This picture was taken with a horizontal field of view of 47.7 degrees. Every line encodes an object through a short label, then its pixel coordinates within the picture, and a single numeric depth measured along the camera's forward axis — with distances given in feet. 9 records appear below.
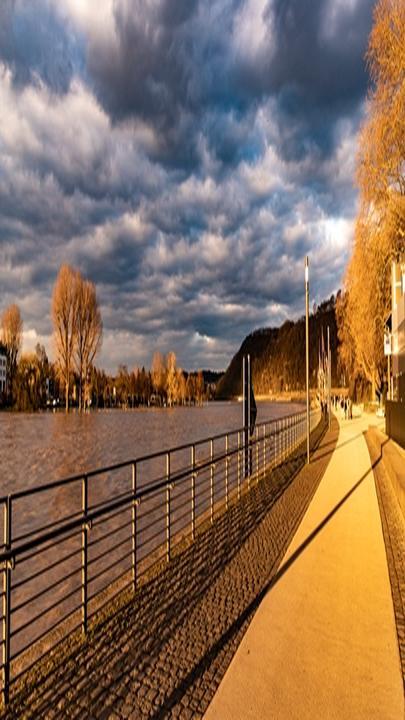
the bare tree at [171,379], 355.77
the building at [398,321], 50.70
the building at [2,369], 312.50
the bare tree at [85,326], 197.26
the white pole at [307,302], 42.86
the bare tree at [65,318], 194.18
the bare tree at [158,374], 371.56
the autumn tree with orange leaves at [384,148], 29.19
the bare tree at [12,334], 230.68
